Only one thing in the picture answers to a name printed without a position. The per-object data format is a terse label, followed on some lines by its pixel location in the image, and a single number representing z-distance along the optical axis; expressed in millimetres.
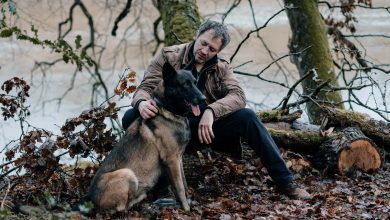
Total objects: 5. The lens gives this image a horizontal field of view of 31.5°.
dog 6375
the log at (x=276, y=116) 8812
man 6773
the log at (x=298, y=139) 8602
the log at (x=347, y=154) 8281
